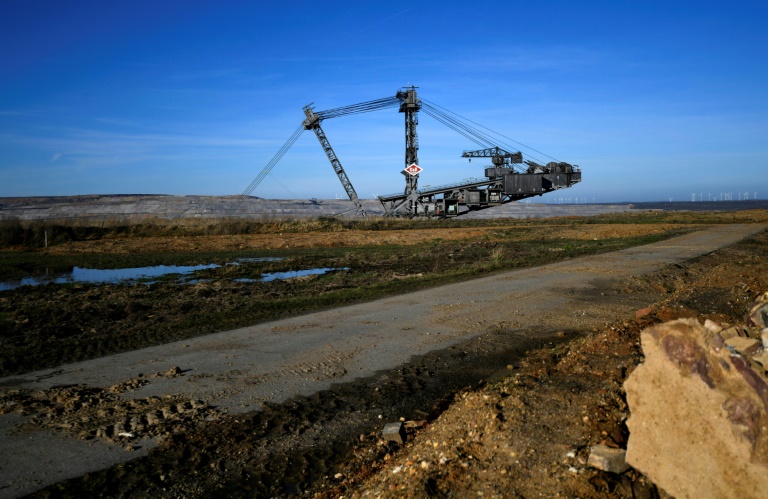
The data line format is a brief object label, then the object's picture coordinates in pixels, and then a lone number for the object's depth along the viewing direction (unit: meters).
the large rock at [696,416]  3.68
